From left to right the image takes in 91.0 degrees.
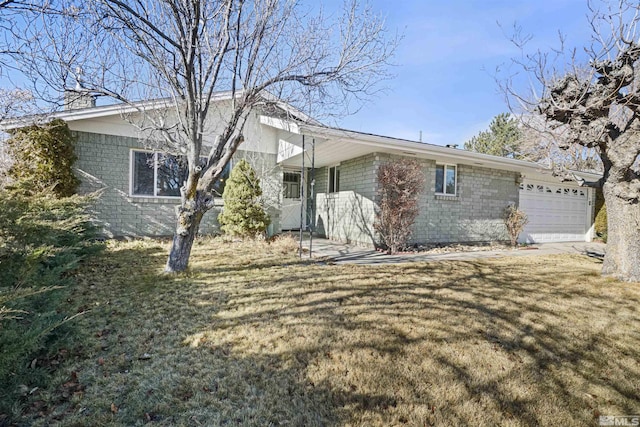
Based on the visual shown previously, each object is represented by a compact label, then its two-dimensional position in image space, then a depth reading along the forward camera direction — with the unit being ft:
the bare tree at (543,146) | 22.00
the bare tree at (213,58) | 16.17
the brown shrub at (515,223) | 35.76
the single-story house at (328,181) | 29.01
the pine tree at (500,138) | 85.81
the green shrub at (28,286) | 6.89
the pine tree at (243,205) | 29.84
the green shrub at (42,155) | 25.18
